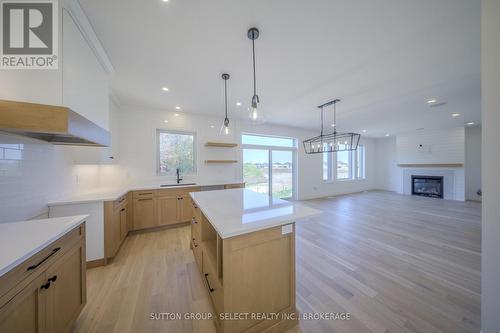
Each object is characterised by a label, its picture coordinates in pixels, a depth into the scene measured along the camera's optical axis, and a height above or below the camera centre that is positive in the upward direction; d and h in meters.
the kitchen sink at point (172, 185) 3.63 -0.42
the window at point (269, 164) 5.22 +0.07
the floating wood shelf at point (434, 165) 5.82 +0.00
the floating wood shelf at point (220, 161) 4.31 +0.14
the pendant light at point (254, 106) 1.66 +0.68
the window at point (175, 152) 4.01 +0.38
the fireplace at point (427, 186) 6.35 -0.85
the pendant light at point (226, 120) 2.46 +0.71
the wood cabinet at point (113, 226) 2.23 -0.88
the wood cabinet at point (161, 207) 3.21 -0.86
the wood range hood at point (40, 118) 1.08 +0.35
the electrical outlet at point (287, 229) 1.30 -0.51
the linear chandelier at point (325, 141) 3.61 +0.63
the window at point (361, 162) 8.02 +0.18
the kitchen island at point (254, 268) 1.12 -0.79
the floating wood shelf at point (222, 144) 4.24 +0.59
